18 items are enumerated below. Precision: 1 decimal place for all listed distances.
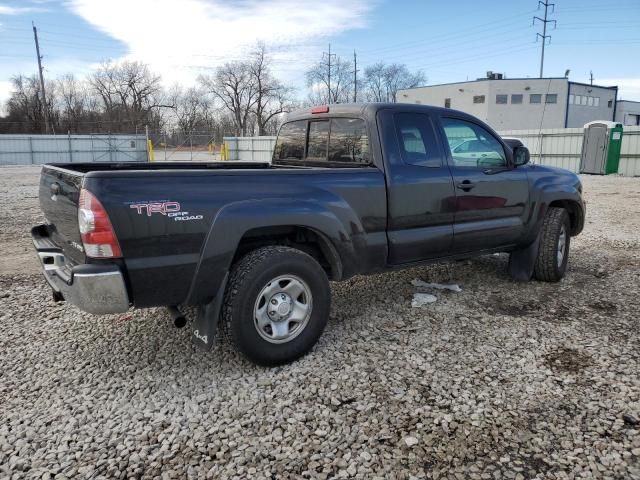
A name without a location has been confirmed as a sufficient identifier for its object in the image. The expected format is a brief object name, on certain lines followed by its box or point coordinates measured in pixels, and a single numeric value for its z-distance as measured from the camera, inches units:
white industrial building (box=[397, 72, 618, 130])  2044.8
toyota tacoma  114.8
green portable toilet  871.7
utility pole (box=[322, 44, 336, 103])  2532.0
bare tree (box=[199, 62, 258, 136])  2738.7
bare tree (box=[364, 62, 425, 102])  2955.2
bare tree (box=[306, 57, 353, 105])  2551.7
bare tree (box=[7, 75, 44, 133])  2140.0
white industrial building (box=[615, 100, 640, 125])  2415.1
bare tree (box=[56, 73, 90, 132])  2231.8
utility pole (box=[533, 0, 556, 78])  2304.4
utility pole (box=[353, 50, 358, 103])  2521.7
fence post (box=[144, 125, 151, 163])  1278.3
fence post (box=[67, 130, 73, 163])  1365.7
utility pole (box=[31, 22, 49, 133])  1796.8
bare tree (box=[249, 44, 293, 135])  2736.2
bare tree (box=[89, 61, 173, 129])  2522.1
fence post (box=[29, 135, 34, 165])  1359.5
